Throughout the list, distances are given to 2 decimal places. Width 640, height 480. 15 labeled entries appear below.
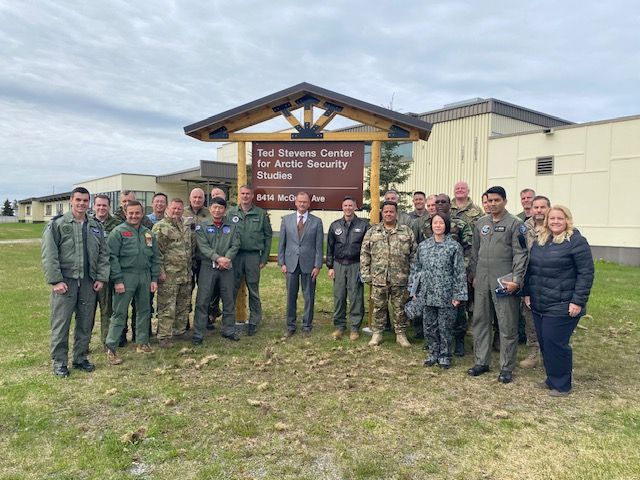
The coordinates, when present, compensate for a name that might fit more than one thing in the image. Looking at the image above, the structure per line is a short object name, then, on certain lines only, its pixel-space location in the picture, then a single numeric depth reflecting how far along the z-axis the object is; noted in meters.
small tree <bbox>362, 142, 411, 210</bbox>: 20.39
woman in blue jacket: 4.54
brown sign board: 7.28
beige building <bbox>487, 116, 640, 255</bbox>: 16.77
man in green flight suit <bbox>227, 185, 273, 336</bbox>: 6.86
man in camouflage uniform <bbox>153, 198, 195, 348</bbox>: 6.27
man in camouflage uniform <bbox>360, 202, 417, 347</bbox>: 6.28
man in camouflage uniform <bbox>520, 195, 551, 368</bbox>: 5.64
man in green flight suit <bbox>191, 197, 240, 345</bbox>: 6.48
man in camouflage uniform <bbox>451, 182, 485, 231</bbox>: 6.46
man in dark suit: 6.88
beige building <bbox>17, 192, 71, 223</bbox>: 60.83
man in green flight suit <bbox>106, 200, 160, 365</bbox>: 5.65
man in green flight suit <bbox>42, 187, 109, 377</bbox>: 5.08
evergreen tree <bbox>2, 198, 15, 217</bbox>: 97.25
